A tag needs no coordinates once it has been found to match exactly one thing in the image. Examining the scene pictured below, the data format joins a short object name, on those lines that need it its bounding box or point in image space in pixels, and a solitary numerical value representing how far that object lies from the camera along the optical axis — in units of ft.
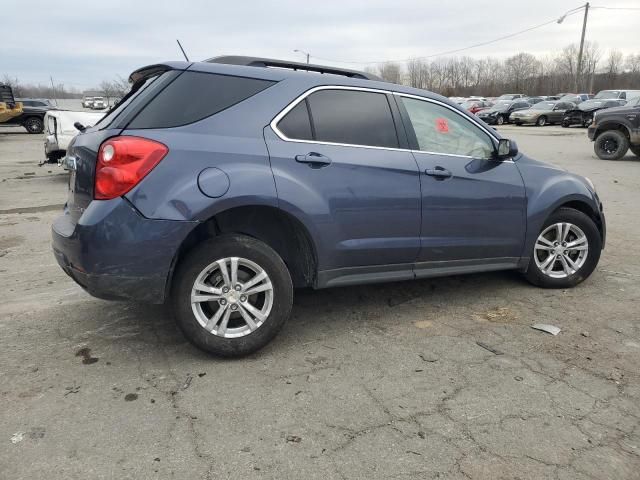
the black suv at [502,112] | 116.26
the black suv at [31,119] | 89.25
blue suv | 9.95
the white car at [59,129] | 35.24
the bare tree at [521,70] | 275.18
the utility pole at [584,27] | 160.35
